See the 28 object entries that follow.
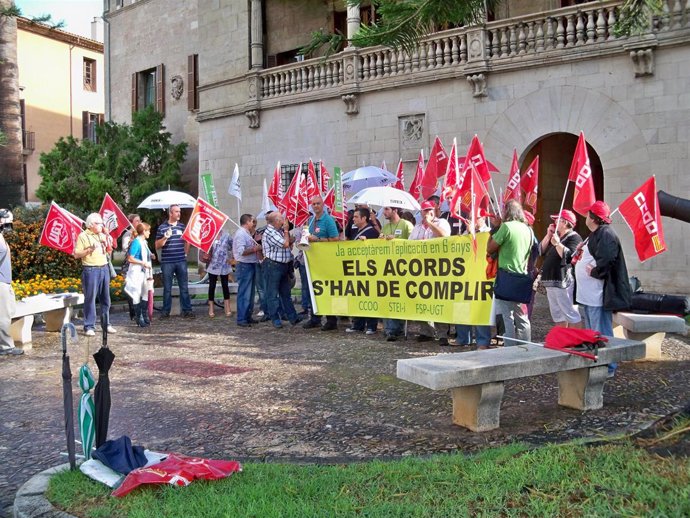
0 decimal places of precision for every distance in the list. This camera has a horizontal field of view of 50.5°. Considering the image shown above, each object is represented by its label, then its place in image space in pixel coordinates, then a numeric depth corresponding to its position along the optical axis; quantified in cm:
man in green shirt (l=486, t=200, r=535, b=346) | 789
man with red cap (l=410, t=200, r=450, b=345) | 1017
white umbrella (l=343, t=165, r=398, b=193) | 1596
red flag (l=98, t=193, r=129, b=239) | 1366
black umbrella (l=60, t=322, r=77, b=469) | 464
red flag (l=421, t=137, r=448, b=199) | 1357
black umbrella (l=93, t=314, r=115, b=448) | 466
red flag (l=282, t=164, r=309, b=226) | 1286
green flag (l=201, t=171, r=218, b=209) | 1467
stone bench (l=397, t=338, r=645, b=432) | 564
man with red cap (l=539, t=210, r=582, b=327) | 926
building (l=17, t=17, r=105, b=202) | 4059
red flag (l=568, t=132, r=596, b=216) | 911
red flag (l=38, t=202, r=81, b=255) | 1195
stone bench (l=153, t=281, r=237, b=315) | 1495
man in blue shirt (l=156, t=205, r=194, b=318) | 1327
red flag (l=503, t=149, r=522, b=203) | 1224
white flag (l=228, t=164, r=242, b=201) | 1578
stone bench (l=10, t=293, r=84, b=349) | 1033
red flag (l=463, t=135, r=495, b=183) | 1081
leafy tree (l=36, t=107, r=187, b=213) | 2603
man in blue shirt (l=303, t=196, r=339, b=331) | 1177
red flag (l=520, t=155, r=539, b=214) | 1223
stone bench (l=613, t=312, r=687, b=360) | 859
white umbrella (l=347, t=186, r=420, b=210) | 1063
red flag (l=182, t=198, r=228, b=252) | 1298
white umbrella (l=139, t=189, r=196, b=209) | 1545
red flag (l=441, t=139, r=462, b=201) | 1021
